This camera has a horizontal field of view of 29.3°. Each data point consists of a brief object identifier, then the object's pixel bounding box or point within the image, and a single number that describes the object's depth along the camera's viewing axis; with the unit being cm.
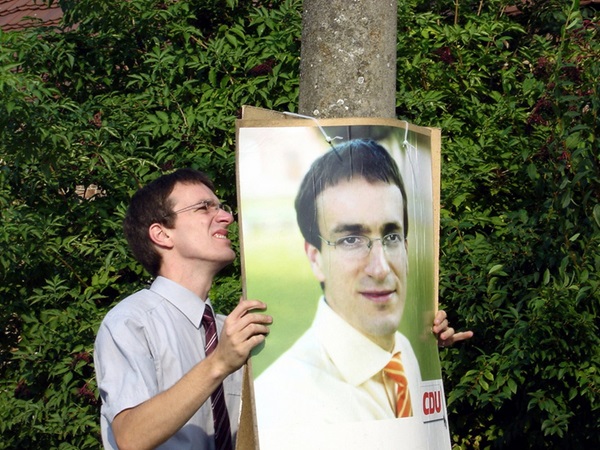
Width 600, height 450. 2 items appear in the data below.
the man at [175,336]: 270
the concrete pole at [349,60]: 334
